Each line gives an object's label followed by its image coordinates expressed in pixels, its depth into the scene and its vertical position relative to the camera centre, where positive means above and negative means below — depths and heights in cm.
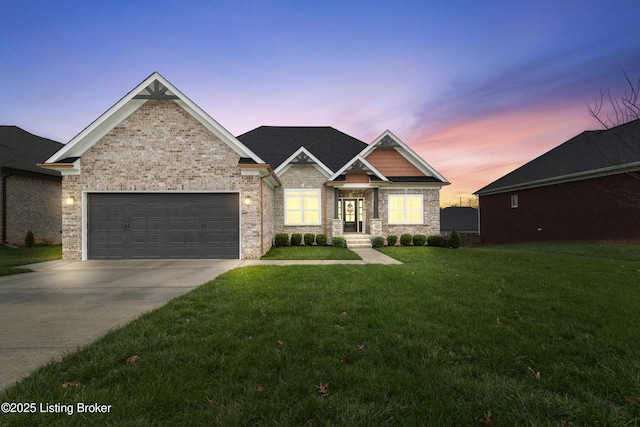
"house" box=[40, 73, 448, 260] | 1004 +138
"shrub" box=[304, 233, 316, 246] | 1479 -120
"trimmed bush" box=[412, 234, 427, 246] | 1538 -131
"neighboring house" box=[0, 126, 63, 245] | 1491 +162
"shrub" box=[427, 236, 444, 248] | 1519 -137
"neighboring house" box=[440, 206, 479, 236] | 3653 -34
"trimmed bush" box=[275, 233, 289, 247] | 1441 -116
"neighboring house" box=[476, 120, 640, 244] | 1385 +119
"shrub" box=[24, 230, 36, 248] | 1480 -112
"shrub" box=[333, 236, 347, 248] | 1435 -135
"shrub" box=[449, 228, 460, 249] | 1488 -134
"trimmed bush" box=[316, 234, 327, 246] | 1475 -121
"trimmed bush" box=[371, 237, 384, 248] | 1471 -140
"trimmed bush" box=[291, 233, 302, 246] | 1485 -120
